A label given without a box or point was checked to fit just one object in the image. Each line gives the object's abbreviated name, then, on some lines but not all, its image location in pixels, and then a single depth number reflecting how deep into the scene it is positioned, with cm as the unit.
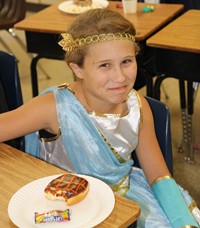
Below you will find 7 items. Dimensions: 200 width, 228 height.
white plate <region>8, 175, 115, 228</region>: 146
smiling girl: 179
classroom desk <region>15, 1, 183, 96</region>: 277
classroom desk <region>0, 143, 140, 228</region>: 147
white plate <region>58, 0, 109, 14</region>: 301
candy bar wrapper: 146
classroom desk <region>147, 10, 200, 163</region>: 248
